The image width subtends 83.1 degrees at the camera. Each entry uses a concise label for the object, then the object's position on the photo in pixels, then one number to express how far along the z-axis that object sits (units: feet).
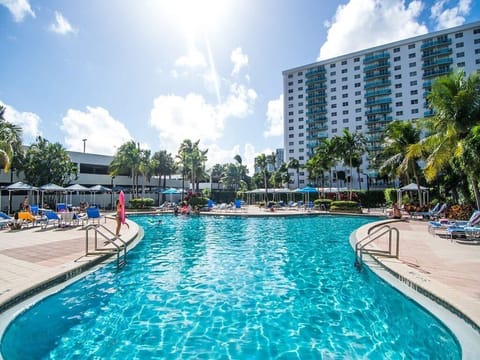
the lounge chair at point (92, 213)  45.01
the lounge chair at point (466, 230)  31.26
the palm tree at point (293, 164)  184.75
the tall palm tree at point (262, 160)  148.24
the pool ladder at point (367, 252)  23.86
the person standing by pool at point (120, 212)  31.06
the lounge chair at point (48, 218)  42.50
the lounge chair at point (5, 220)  39.92
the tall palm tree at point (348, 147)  101.04
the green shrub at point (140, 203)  88.38
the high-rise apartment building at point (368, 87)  184.65
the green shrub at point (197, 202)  87.56
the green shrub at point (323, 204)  87.62
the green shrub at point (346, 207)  78.59
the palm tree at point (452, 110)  43.93
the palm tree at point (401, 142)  76.64
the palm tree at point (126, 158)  101.91
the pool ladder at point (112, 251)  23.97
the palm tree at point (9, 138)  52.44
